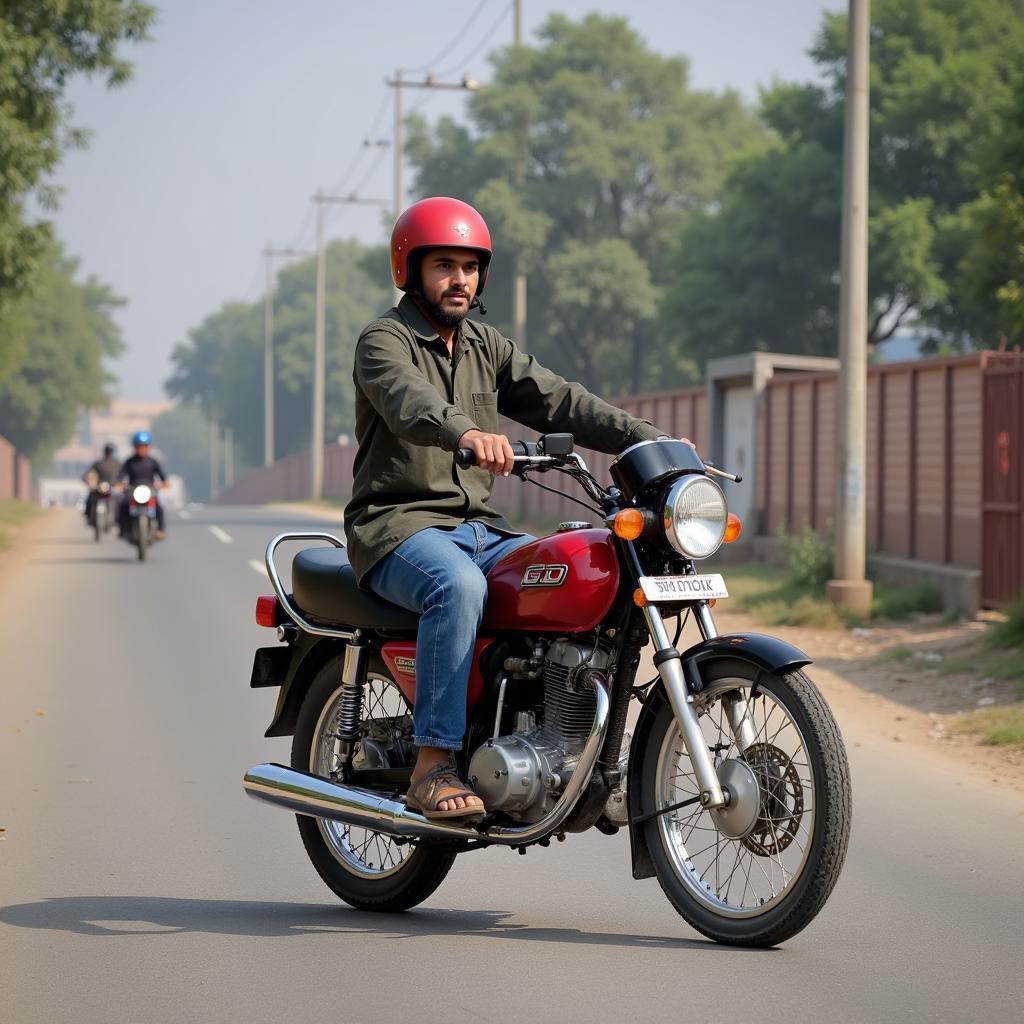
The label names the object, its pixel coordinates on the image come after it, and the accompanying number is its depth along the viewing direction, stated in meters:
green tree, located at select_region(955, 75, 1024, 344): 17.66
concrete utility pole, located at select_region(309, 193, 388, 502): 65.75
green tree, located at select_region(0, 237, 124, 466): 83.00
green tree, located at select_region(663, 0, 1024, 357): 46.88
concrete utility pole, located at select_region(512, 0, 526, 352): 35.79
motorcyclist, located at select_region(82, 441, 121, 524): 29.39
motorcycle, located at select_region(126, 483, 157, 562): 24.97
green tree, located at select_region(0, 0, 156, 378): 23.30
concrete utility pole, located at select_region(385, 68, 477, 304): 48.84
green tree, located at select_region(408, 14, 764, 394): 63.81
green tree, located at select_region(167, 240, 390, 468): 119.69
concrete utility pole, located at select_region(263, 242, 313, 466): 91.31
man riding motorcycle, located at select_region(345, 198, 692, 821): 5.37
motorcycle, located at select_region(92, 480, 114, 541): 29.70
